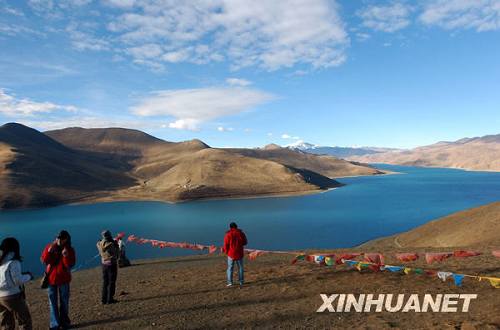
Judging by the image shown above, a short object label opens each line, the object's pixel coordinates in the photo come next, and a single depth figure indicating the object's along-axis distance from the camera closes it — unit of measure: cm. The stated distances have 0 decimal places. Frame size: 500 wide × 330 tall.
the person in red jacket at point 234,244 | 1553
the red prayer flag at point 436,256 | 1731
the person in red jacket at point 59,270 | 1097
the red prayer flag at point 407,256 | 1805
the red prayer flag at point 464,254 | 1788
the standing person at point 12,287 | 869
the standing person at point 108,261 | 1412
